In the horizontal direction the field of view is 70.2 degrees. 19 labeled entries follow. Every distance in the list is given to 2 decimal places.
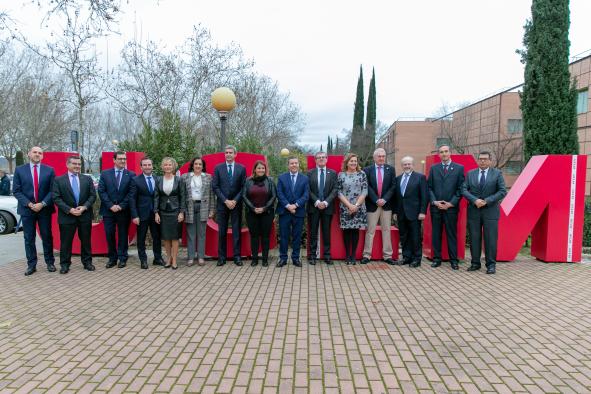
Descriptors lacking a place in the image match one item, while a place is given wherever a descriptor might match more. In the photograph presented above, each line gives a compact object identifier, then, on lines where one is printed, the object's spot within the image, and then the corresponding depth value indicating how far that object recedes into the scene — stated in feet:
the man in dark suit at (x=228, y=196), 24.72
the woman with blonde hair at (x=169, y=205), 24.12
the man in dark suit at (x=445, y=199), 24.03
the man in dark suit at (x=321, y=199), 24.93
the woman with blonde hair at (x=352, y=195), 24.80
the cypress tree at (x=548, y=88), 38.88
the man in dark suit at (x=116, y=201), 24.07
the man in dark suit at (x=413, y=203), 24.58
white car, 39.34
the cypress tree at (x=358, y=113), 158.49
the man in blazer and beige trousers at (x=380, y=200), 25.18
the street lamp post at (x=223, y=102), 30.63
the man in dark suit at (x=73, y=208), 22.82
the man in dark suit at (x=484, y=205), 23.25
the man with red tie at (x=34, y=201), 22.53
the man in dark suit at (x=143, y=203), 24.10
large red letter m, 25.41
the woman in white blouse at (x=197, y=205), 24.72
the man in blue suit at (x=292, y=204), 24.64
